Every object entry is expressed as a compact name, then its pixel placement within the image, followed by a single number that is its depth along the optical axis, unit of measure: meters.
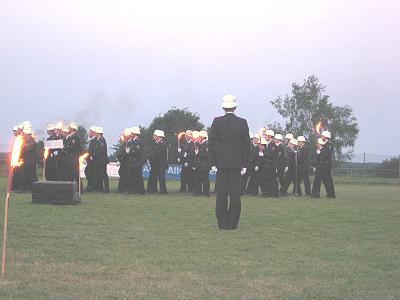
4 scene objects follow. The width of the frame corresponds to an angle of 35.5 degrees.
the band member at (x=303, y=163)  21.61
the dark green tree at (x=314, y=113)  79.12
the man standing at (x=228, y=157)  10.22
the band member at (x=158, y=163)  20.55
